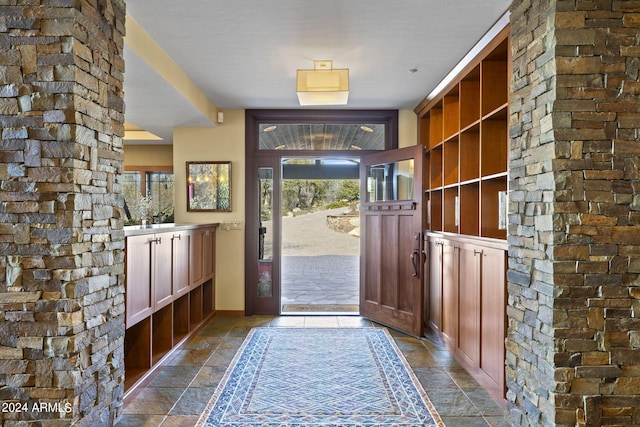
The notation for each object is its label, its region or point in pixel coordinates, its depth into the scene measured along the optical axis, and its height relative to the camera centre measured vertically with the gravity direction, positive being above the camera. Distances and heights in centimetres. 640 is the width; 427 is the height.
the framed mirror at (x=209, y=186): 521 +35
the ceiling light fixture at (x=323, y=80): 357 +113
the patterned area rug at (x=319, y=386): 255 -123
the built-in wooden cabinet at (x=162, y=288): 290 -61
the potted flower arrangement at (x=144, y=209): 396 +6
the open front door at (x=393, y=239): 434 -28
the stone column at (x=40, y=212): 196 +2
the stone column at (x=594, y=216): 196 -1
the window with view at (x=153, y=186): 674 +47
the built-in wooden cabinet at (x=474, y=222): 291 -7
